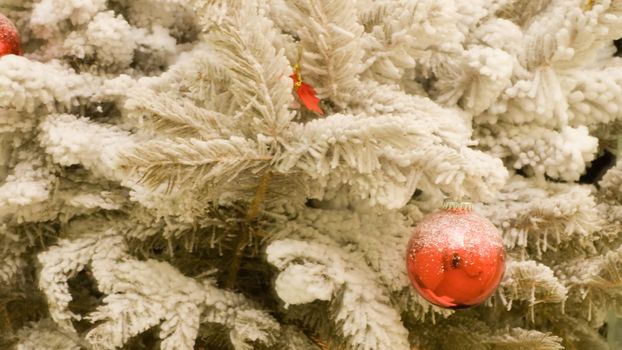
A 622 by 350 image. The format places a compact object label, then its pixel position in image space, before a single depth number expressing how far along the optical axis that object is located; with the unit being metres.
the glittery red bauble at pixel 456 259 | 1.24
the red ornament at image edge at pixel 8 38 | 1.32
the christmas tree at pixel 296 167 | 1.23
